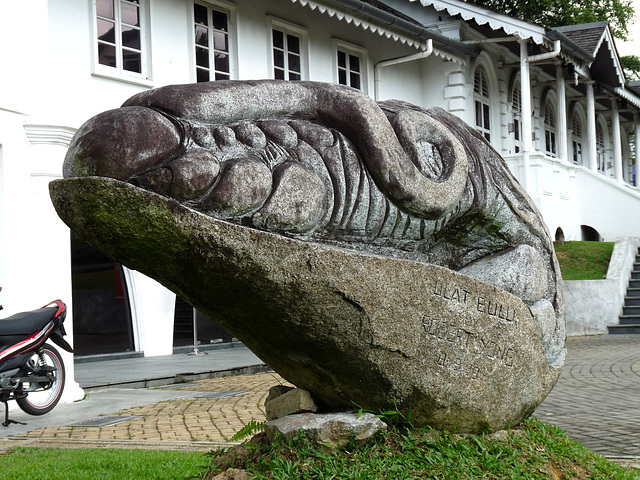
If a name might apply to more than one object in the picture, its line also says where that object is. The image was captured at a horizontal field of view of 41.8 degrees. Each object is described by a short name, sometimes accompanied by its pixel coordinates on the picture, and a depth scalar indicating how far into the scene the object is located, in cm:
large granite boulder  319
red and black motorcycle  723
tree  2642
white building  829
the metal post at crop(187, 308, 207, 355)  1308
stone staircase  1563
